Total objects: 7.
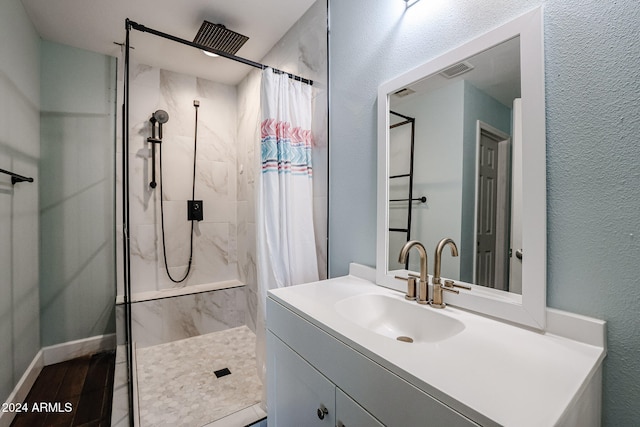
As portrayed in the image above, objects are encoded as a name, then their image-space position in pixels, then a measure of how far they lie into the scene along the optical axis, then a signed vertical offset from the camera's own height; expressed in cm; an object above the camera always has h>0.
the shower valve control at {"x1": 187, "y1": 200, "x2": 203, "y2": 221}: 260 +1
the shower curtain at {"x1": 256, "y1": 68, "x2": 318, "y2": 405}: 159 +11
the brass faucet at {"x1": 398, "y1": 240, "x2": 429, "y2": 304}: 104 -23
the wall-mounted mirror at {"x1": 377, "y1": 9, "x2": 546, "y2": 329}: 83 +16
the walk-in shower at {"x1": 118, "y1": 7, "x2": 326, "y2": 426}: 209 -13
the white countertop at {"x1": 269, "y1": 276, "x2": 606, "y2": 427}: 50 -34
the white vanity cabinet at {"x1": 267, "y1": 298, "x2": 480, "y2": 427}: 59 -46
